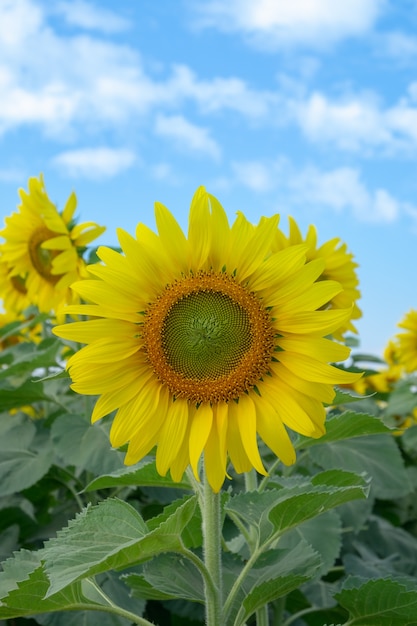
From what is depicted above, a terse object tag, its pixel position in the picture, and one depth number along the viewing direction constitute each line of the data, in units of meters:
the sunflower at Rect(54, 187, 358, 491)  1.66
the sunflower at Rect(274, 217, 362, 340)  2.87
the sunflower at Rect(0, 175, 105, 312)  3.51
